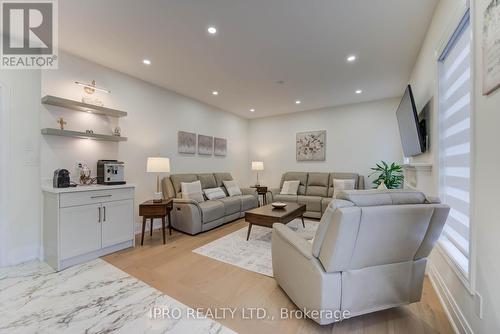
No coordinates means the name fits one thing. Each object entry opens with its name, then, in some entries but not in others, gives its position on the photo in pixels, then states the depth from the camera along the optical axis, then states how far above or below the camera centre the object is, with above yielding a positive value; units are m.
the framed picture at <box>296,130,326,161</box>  5.45 +0.57
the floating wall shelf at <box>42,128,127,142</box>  2.59 +0.45
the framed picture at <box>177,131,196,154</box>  4.44 +0.55
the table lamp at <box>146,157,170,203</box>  3.36 +0.02
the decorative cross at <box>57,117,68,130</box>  2.76 +0.60
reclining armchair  1.33 -0.61
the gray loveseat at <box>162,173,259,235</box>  3.50 -0.75
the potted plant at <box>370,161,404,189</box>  4.13 -0.20
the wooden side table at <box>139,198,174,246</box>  3.09 -0.65
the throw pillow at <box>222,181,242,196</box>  4.87 -0.51
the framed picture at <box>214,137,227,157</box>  5.44 +0.54
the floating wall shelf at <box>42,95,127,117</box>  2.57 +0.84
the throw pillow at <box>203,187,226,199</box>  4.36 -0.55
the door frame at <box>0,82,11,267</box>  2.40 +0.10
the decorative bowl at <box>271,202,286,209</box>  3.50 -0.65
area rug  2.50 -1.16
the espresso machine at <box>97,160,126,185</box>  2.98 -0.07
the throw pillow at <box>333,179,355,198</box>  4.65 -0.40
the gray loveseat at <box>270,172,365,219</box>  4.58 -0.56
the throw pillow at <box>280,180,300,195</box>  5.20 -0.54
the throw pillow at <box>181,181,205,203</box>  3.87 -0.46
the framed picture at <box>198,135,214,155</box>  4.95 +0.55
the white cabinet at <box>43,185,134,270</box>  2.35 -0.69
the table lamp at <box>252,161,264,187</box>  5.83 +0.02
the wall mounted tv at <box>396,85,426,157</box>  2.32 +0.48
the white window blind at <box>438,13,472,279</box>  1.55 +0.22
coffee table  3.04 -0.74
